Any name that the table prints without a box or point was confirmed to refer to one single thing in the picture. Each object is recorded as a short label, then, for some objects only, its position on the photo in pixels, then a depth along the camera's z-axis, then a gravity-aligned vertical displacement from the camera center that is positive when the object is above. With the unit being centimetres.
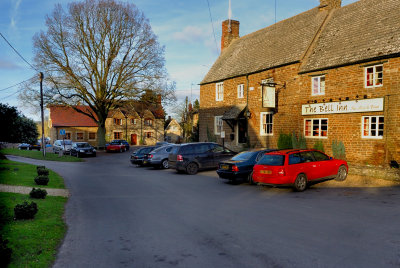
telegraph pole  2885 +446
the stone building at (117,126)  5791 +113
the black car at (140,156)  2239 -177
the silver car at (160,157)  2112 -172
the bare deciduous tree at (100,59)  3359 +819
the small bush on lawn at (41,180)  1347 -208
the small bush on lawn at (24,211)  765 -195
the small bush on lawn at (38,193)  1030 -204
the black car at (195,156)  1783 -145
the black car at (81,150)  3416 -200
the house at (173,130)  7231 +37
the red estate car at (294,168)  1170 -144
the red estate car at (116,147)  4119 -204
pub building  1592 +306
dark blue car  1387 -158
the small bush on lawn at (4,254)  490 -194
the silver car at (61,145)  3588 -169
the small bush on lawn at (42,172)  1517 -196
